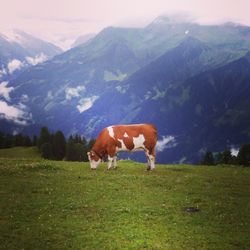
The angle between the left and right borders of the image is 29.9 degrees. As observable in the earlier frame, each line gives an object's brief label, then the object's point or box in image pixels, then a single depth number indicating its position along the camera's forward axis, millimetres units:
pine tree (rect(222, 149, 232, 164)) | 121300
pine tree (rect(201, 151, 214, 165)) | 127038
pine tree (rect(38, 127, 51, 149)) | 157250
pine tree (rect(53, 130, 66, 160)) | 151125
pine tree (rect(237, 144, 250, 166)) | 105188
